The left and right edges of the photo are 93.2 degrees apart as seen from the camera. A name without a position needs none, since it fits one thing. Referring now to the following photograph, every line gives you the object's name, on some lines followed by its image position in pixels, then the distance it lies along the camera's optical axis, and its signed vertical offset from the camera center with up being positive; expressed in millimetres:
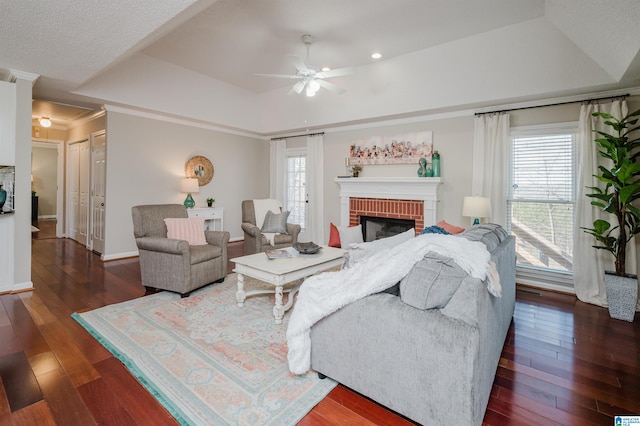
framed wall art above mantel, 4812 +976
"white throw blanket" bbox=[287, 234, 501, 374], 1617 -428
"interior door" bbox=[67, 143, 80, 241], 6230 +186
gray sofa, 1394 -746
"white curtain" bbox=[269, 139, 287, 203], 6824 +852
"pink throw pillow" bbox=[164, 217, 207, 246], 3730 -357
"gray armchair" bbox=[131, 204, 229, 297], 3264 -621
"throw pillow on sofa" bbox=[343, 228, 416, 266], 2160 -306
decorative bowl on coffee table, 3355 -490
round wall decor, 5840 +644
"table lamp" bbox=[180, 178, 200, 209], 5531 +263
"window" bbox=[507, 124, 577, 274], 3792 +181
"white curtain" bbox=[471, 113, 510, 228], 4066 +662
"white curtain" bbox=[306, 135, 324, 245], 6066 +367
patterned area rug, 1695 -1113
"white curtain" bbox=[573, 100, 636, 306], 3473 -81
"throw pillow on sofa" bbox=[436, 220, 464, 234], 3321 -238
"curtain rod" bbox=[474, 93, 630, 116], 3395 +1321
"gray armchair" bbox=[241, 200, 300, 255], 4430 -501
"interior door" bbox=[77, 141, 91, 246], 5719 +129
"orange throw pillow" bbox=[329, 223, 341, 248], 4500 -490
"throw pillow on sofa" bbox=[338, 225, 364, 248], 4375 -441
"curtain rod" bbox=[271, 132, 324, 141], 6112 +1479
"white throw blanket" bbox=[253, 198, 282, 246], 5094 -81
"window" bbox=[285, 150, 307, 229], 6568 +367
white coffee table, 2738 -630
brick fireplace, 4695 +126
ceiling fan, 3545 +1567
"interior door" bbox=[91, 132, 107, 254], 5055 +160
